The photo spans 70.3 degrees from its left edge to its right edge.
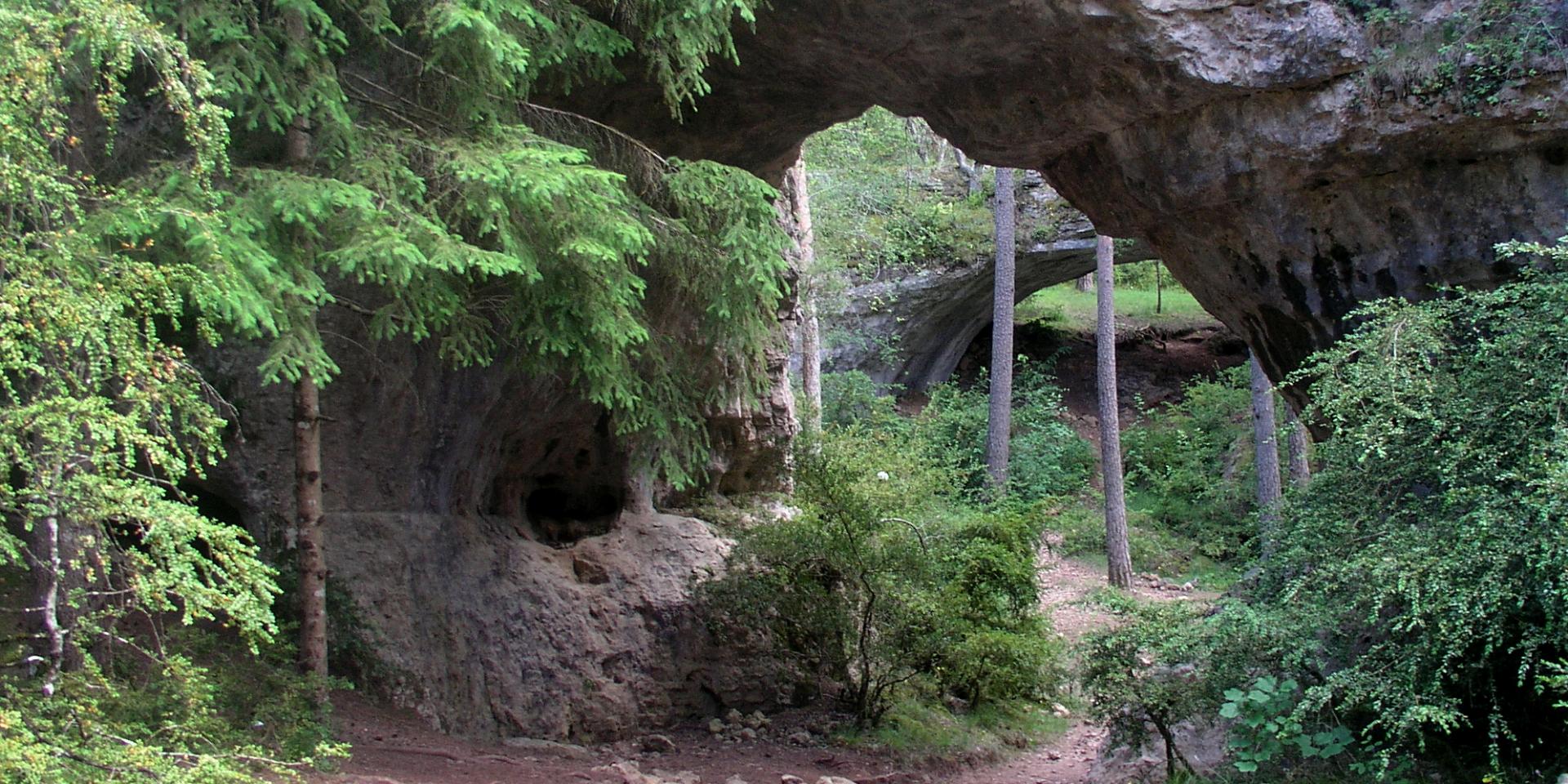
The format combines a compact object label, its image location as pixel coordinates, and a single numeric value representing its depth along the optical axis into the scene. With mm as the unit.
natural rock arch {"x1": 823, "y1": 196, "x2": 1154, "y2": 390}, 23156
